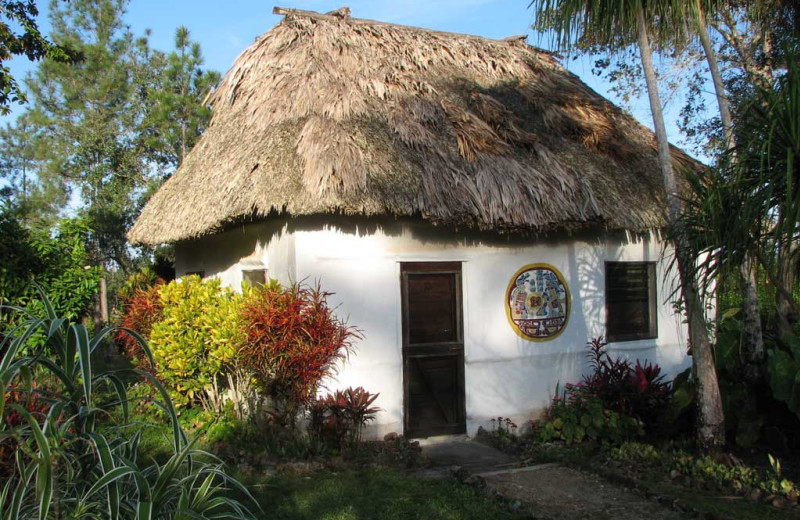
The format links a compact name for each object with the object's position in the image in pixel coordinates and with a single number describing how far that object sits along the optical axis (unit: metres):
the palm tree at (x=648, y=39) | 5.83
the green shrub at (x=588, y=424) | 6.55
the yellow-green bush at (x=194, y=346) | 6.59
